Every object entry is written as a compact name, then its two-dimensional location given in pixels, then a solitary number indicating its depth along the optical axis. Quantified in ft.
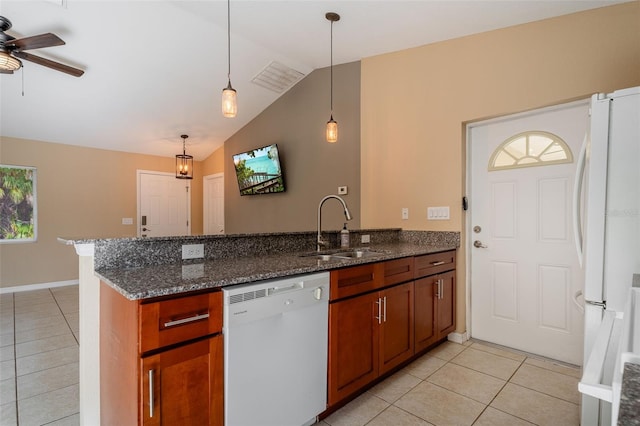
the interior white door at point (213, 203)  20.11
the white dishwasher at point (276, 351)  4.18
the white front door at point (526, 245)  7.77
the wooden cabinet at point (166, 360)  3.48
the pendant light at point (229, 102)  7.15
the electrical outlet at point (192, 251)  5.65
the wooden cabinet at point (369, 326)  5.59
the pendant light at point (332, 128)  8.97
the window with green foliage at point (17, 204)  15.02
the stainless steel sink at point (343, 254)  7.02
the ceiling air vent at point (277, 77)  12.93
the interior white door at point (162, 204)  19.36
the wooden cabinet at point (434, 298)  7.75
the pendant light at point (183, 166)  17.13
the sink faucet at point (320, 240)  7.42
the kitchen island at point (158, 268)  3.99
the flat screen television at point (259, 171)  14.96
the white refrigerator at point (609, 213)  4.38
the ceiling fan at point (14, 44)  7.75
